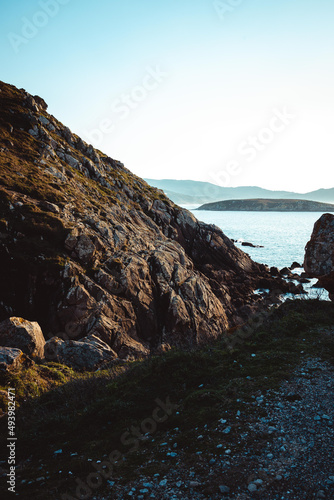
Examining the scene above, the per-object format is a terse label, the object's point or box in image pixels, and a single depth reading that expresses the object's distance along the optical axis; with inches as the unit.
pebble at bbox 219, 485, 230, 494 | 294.6
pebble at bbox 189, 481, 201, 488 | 309.8
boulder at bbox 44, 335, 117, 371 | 736.3
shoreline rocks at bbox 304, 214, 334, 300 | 967.6
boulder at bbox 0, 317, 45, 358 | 672.2
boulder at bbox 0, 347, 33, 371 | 579.2
